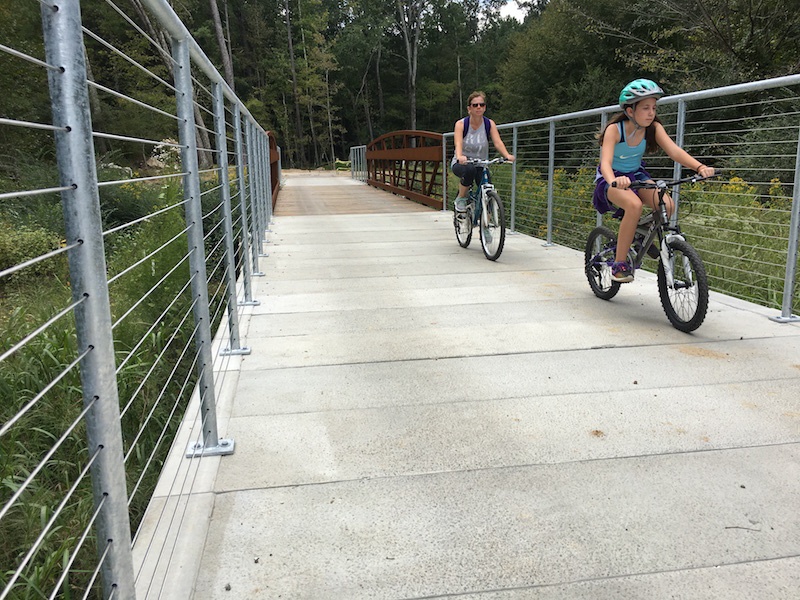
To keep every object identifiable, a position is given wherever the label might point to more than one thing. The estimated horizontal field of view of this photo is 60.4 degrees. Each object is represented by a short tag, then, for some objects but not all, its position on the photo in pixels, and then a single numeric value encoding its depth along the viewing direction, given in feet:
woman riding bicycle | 21.01
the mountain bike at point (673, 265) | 12.35
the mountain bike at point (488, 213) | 20.53
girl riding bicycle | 12.88
